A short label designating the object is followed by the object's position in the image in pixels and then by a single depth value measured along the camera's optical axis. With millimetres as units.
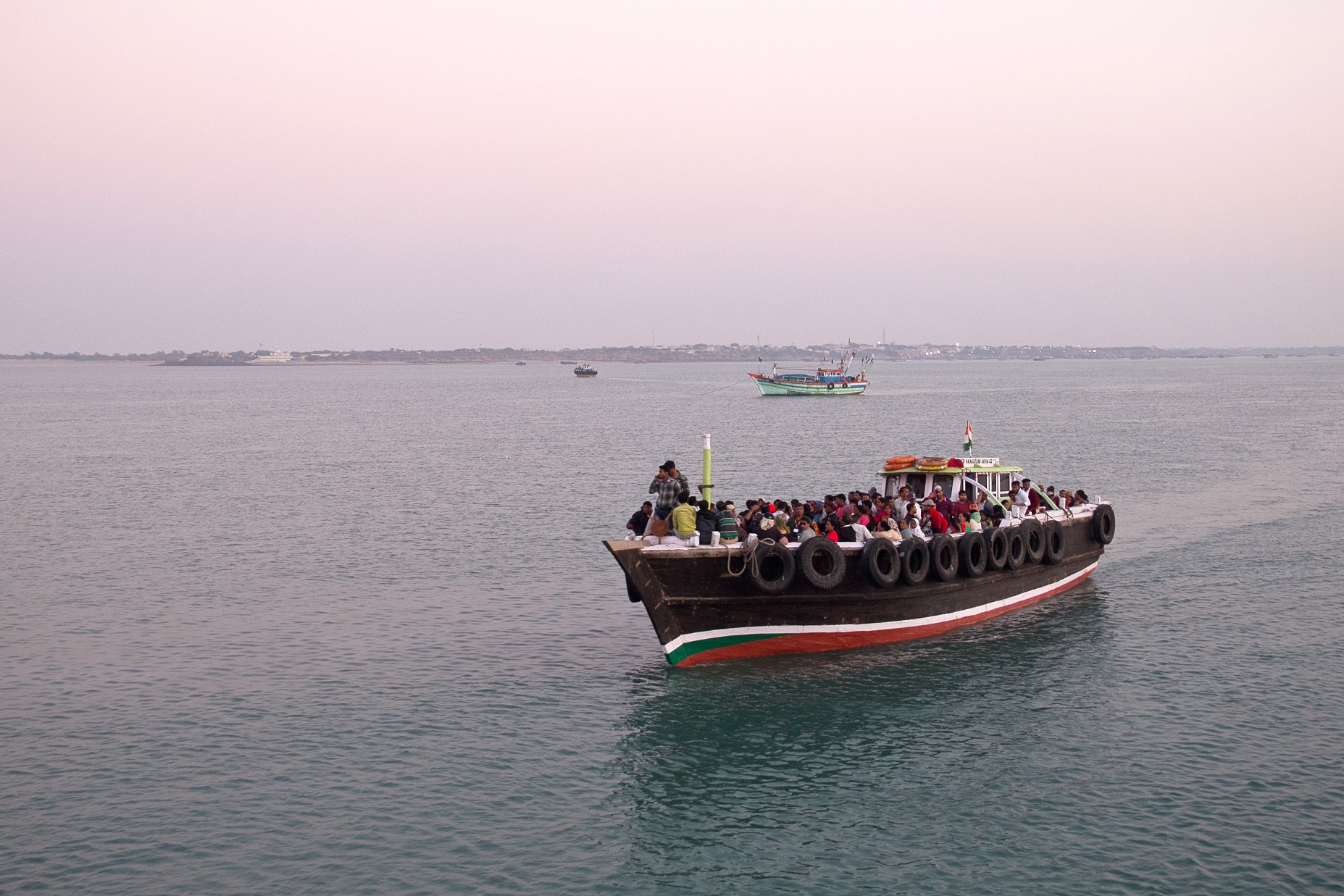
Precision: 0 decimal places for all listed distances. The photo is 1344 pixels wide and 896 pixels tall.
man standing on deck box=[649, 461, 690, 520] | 20766
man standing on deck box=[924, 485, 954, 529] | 24672
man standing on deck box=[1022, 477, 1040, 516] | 27344
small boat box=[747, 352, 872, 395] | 141875
